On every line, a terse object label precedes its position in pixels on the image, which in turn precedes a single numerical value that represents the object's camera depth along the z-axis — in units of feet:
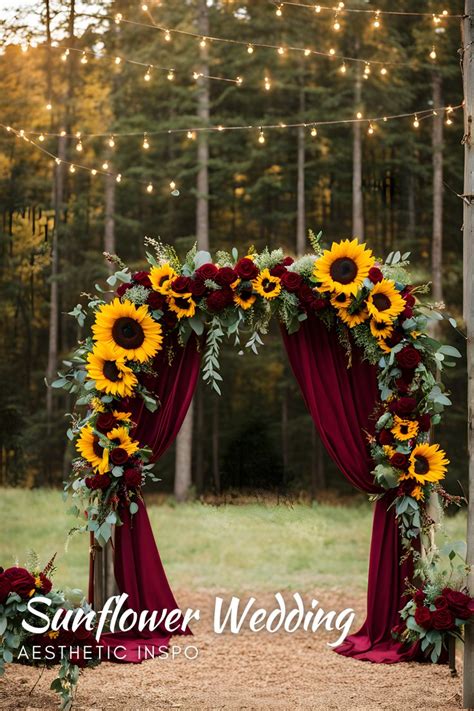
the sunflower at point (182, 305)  17.88
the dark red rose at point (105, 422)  17.39
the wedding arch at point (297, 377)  17.44
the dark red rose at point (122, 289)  18.39
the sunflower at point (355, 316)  17.67
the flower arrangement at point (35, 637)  13.35
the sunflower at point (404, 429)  17.36
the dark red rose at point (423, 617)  15.12
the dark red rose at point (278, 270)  17.98
